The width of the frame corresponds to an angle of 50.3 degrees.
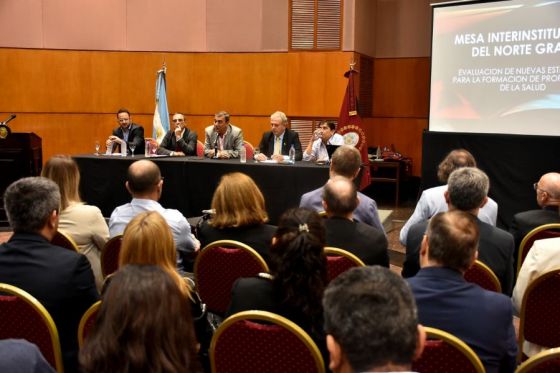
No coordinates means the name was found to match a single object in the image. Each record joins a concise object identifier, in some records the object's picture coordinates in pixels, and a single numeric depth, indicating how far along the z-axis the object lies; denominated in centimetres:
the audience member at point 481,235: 292
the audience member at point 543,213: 360
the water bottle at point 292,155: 658
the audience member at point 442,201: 384
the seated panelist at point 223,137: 732
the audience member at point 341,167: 423
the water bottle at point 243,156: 670
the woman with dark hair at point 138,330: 130
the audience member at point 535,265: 276
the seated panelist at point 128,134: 773
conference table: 627
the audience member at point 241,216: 306
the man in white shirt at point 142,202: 337
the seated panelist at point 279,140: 717
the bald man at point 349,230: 296
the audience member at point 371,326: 121
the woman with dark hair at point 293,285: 198
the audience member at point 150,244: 206
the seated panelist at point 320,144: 681
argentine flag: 874
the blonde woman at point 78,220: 325
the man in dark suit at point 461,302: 188
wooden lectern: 701
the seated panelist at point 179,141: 754
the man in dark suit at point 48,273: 219
